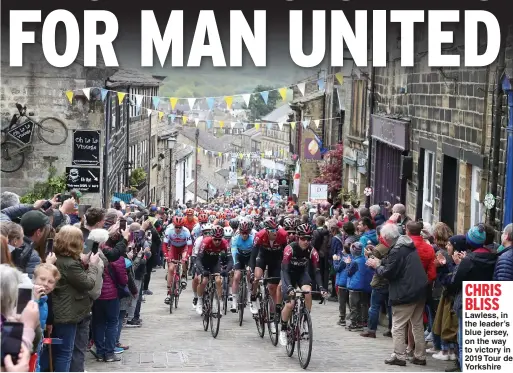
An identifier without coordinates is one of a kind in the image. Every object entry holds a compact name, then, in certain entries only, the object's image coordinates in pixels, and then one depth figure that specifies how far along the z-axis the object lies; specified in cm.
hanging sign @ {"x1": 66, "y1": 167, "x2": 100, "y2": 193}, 3319
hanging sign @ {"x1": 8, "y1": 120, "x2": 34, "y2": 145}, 3306
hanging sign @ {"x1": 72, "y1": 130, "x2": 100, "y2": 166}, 3341
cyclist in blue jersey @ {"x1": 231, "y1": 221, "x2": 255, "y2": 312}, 1689
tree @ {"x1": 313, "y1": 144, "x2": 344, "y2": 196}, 3953
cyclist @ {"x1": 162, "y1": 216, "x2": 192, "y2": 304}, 1891
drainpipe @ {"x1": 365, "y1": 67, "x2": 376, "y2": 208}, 2942
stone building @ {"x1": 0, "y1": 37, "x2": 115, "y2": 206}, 3334
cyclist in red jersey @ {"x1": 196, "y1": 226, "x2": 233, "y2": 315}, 1656
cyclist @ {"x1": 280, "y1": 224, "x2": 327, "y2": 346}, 1360
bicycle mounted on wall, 3291
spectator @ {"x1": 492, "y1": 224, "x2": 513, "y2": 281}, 1114
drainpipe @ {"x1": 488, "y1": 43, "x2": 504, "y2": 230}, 1589
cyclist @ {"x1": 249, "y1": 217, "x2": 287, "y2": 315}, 1493
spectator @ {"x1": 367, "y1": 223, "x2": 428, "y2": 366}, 1260
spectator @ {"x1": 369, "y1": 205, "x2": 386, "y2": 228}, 1925
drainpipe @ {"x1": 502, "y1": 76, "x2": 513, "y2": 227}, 1508
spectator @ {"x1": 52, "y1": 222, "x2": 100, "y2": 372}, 1008
